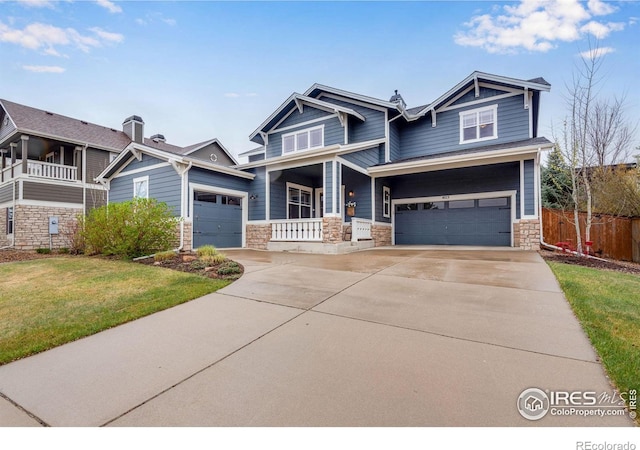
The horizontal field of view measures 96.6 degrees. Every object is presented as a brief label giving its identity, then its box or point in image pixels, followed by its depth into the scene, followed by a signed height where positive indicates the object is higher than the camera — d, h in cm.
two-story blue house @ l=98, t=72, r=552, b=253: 1019 +211
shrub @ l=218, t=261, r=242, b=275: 592 -90
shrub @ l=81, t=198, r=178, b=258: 803 -2
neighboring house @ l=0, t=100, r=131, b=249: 1380 +297
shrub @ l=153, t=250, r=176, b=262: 764 -78
